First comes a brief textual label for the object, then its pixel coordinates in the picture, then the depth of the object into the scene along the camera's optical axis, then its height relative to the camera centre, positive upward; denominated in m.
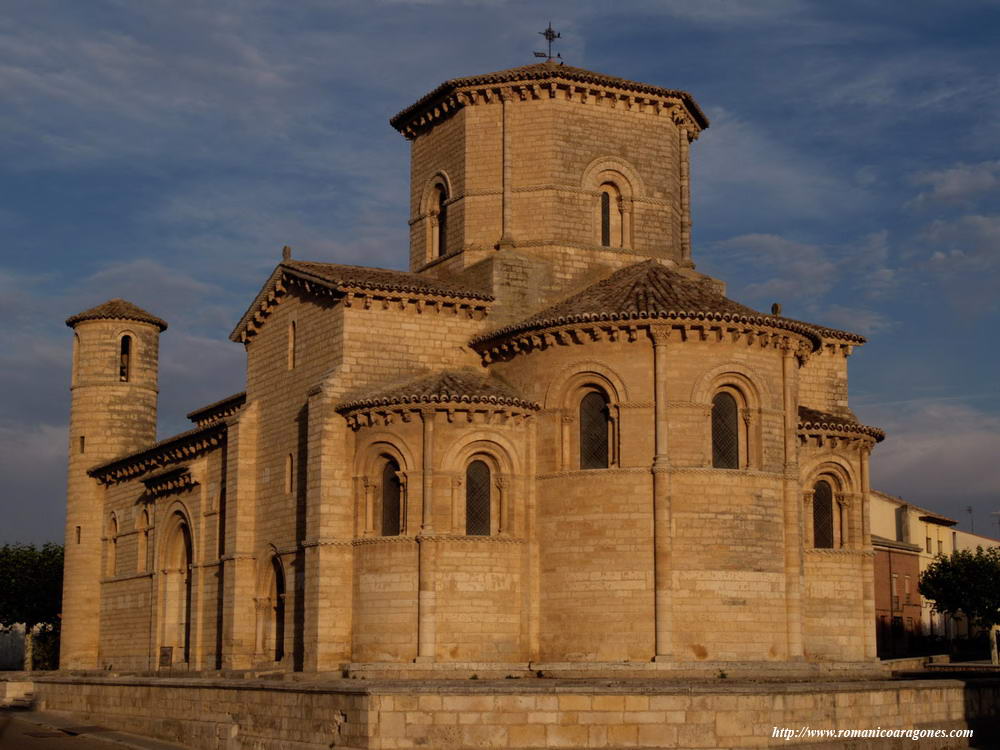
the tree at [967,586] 53.75 +0.73
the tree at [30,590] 57.47 +0.51
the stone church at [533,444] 28.38 +3.47
